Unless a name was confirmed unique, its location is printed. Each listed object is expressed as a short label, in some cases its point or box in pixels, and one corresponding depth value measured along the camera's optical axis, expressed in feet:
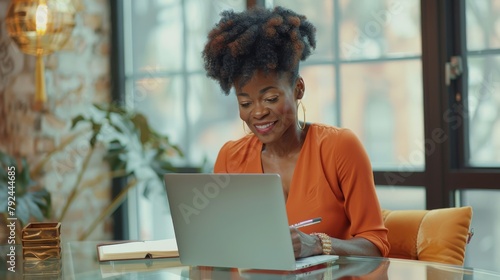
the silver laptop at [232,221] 6.13
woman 7.98
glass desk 6.16
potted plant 13.08
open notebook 7.39
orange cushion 7.98
